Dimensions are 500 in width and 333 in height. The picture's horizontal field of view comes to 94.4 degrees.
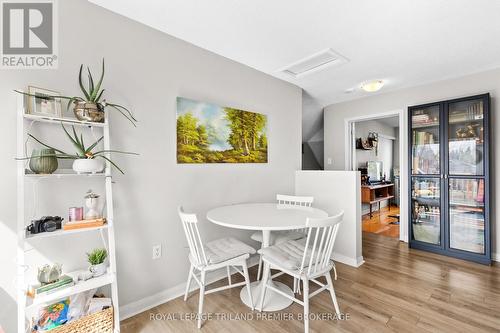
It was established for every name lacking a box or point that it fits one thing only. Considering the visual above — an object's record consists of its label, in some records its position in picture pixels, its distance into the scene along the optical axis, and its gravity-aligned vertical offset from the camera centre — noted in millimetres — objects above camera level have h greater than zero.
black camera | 1319 -336
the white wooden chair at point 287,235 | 2131 -674
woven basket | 1357 -956
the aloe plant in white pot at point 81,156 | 1449 +69
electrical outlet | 1972 -728
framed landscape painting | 2155 +338
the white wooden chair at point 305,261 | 1522 -683
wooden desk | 4887 -635
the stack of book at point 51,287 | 1316 -703
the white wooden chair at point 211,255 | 1678 -685
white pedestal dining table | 1677 -420
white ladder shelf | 1271 -381
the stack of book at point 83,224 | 1399 -358
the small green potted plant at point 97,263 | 1538 -647
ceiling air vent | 2396 +1152
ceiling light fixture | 2952 +1023
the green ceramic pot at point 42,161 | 1339 +36
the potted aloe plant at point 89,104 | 1506 +416
